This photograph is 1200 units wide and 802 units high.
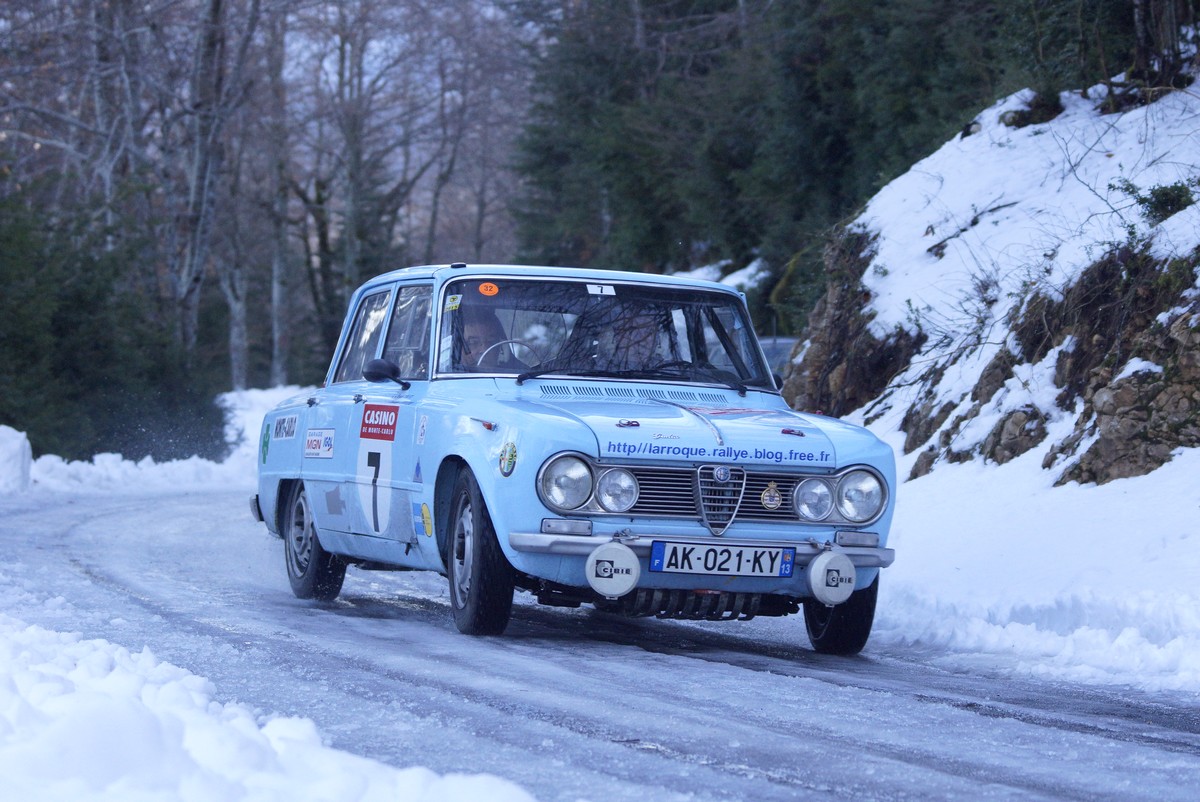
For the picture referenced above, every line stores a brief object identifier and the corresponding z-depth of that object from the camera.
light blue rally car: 13.23
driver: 15.66
